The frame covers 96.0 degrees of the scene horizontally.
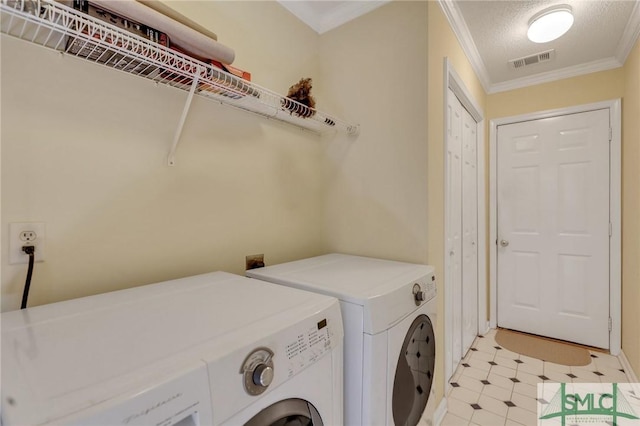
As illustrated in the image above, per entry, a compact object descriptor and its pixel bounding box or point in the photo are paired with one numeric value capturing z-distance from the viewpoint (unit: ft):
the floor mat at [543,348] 7.83
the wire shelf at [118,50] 2.48
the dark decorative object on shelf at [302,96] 5.05
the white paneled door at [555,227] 8.34
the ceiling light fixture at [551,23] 6.02
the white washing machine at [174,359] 1.54
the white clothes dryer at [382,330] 3.24
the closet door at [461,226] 6.54
